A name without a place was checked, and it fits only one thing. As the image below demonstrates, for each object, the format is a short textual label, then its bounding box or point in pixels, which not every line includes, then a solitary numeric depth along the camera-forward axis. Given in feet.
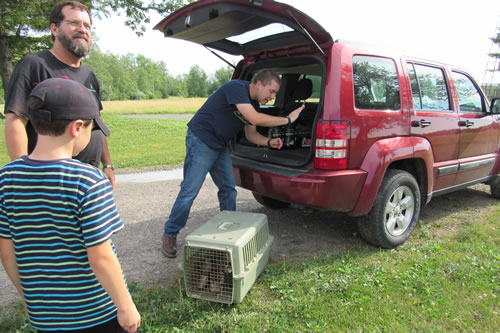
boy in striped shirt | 3.76
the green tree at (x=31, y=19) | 43.16
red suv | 9.29
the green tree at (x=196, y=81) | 339.59
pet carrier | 7.57
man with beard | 6.68
